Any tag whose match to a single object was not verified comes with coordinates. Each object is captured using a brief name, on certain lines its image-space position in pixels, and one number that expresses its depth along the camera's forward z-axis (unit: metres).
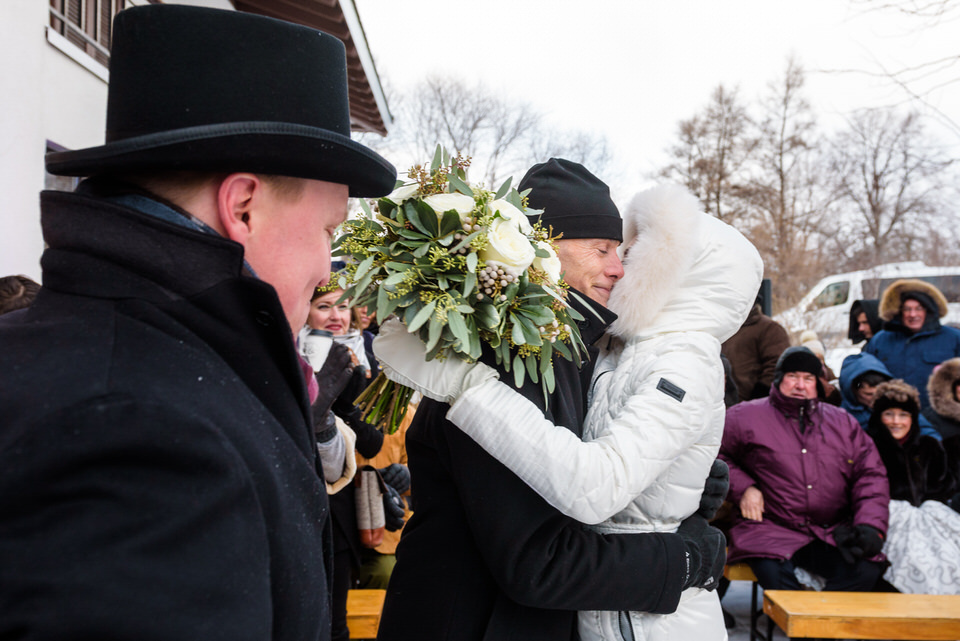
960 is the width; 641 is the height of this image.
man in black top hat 0.78
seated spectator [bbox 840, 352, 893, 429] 5.80
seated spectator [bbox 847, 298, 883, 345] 7.62
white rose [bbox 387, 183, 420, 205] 1.73
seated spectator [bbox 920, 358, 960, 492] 5.47
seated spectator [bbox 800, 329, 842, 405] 5.68
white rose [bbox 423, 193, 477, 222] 1.68
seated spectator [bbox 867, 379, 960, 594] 4.49
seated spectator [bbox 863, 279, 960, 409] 6.35
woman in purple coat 4.48
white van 14.77
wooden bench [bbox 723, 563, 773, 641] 4.69
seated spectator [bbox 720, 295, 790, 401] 6.36
